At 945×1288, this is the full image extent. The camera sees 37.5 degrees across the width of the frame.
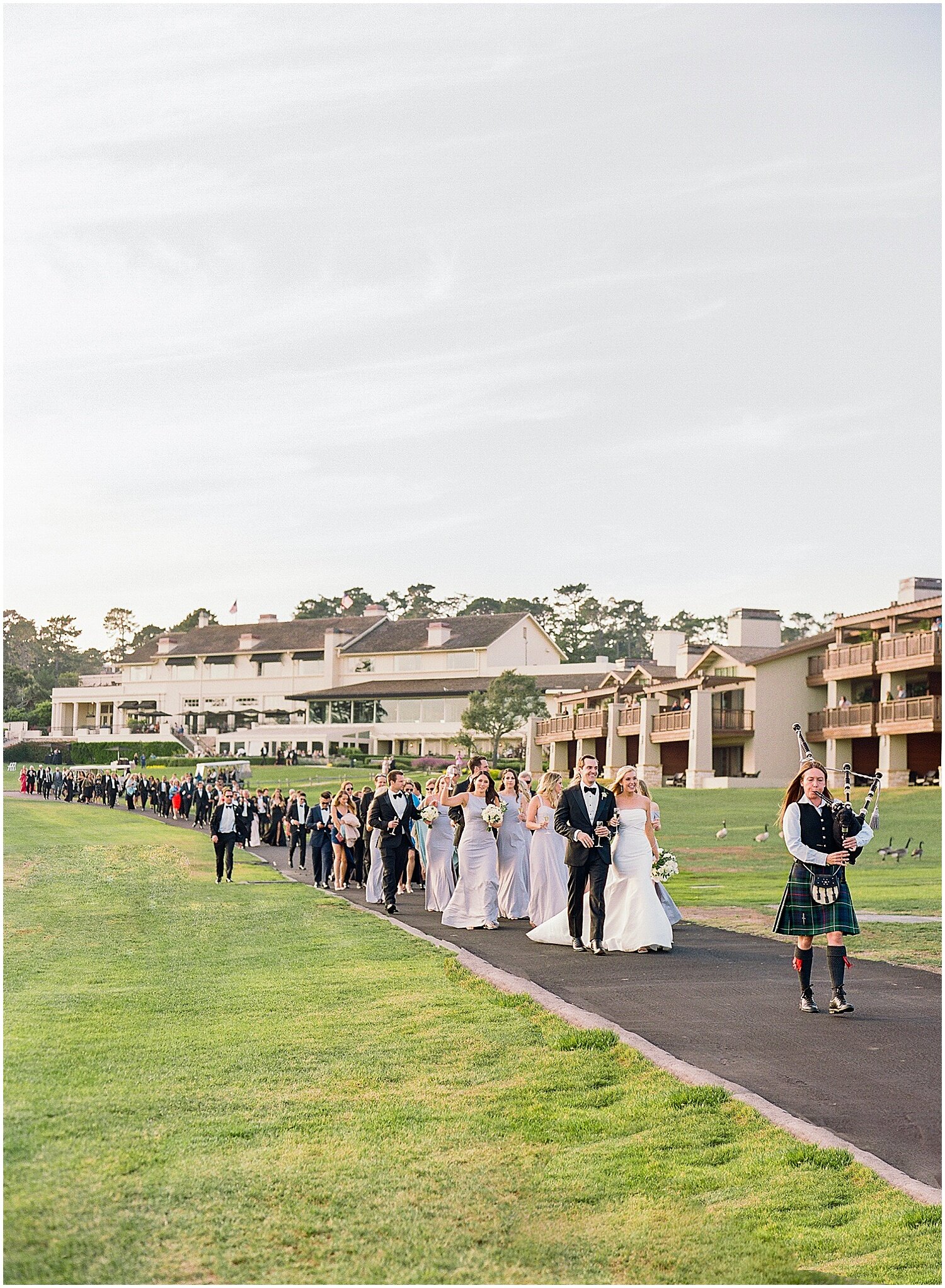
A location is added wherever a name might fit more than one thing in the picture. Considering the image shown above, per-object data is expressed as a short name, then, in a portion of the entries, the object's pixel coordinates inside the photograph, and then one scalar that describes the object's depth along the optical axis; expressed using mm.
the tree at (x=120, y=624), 146875
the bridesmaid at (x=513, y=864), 18188
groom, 14070
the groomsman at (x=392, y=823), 18078
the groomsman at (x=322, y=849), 24703
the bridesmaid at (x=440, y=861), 20031
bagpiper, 10297
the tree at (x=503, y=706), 67250
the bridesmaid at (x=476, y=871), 16828
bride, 13977
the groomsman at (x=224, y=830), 24234
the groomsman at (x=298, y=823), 30516
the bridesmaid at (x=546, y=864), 17141
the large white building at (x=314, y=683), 88875
